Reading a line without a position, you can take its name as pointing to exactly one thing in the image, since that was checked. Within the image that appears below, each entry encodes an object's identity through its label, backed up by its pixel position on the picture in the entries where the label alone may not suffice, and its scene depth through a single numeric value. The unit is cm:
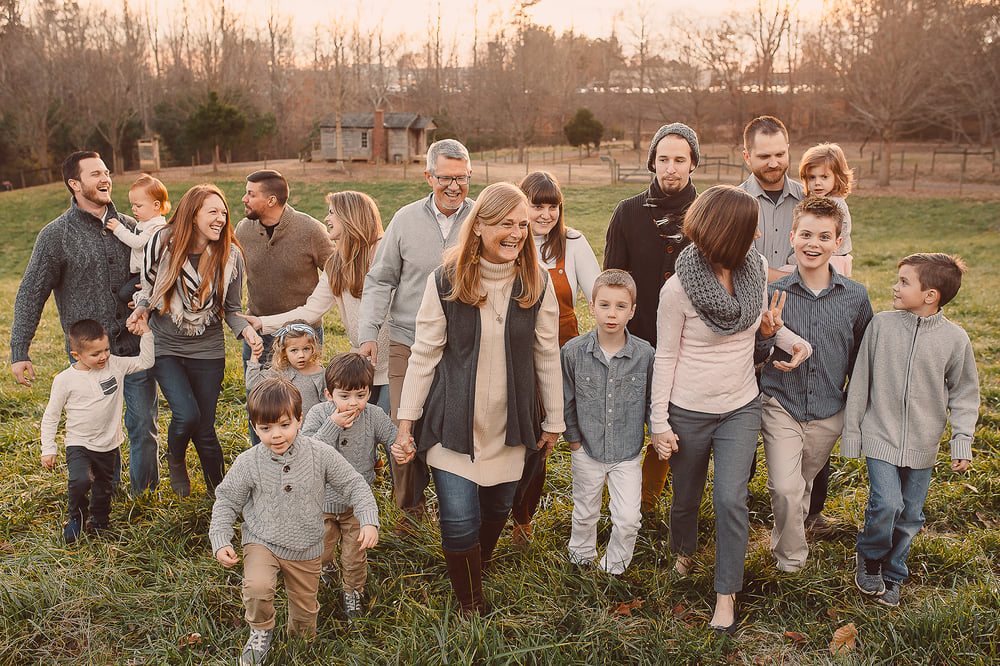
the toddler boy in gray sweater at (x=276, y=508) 317
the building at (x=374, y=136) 4112
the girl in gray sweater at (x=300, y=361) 424
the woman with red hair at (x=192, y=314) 450
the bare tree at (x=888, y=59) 3266
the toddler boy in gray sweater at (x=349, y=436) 362
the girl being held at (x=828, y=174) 429
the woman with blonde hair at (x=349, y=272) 488
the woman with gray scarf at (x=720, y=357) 336
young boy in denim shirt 382
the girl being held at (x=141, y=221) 474
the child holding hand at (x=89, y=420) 425
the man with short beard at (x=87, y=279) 455
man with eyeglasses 435
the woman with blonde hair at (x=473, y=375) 337
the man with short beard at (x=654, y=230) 417
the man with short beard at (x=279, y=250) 518
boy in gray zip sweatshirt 351
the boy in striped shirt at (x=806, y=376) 368
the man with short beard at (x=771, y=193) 424
